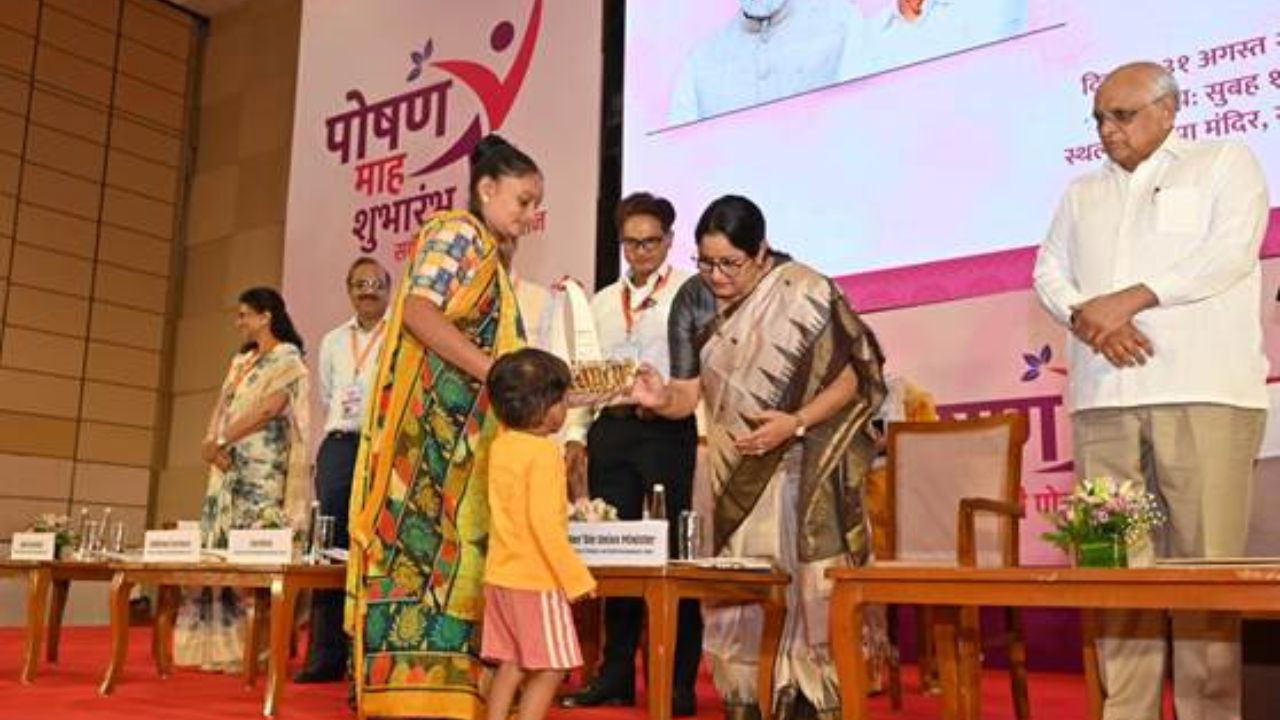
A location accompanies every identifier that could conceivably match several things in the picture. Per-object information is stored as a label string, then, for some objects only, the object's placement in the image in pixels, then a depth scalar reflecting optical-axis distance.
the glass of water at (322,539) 3.33
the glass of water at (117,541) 4.46
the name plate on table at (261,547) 3.13
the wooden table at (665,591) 2.38
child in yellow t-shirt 2.19
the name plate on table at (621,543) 2.43
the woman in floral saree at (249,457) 4.27
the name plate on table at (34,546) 3.94
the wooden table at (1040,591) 1.73
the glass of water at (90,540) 4.11
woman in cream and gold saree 2.58
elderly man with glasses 2.27
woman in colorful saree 2.39
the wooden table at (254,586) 2.98
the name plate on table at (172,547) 3.39
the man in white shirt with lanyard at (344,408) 3.87
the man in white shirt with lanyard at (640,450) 3.15
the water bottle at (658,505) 2.65
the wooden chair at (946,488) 3.35
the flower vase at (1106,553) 1.97
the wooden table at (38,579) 3.78
